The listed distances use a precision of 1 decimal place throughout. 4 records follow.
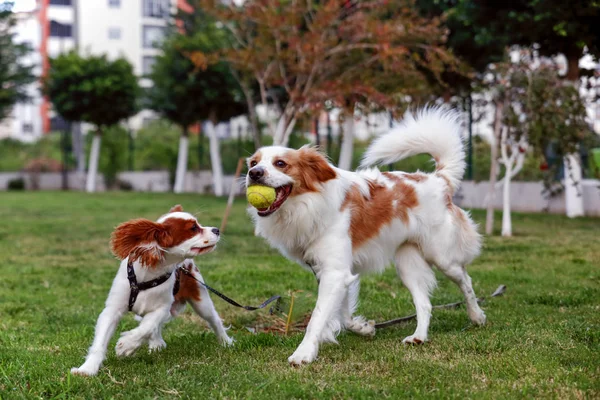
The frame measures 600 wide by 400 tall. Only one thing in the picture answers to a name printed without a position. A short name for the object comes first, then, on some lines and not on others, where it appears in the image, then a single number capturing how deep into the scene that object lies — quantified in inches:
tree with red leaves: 475.2
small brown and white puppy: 166.9
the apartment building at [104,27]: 2042.3
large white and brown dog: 176.4
